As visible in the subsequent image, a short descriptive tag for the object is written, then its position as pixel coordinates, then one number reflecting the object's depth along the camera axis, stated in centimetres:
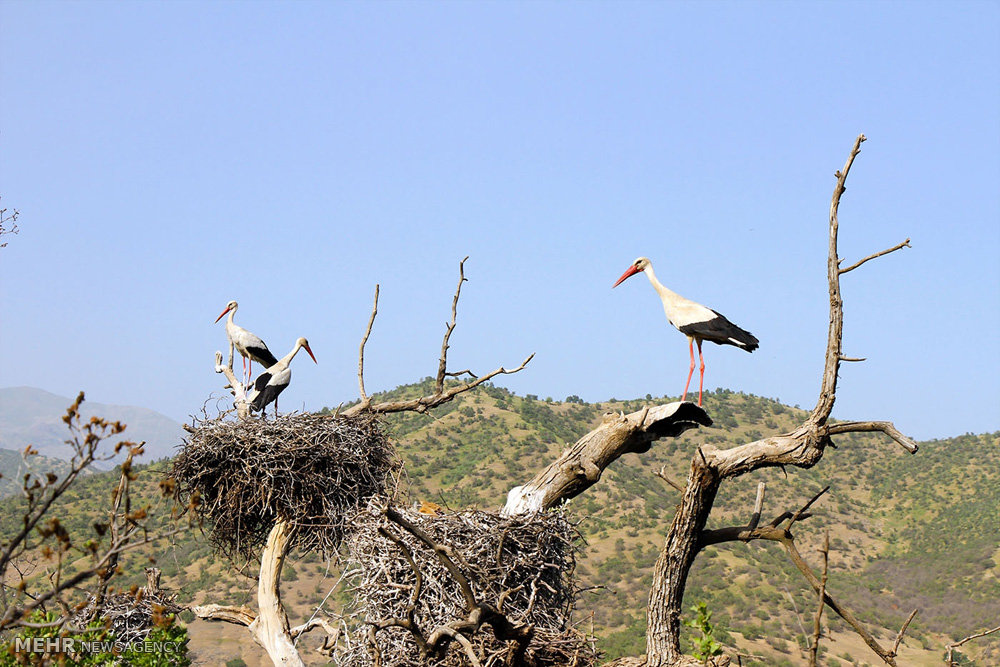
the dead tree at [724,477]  1170
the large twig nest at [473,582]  1159
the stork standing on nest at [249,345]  2317
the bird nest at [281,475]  1598
